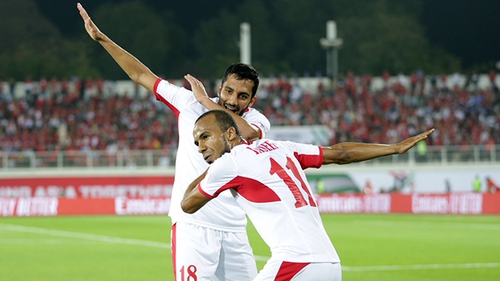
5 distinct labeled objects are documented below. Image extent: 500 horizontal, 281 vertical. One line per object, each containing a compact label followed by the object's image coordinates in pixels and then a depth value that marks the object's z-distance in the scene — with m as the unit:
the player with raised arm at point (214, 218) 6.19
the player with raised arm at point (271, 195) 4.89
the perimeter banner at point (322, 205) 29.81
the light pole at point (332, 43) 39.15
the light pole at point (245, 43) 35.49
